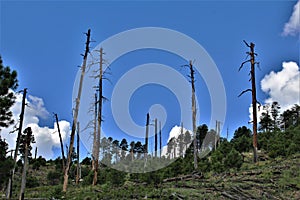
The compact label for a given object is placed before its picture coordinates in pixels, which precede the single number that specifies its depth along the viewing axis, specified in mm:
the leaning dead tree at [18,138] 21758
